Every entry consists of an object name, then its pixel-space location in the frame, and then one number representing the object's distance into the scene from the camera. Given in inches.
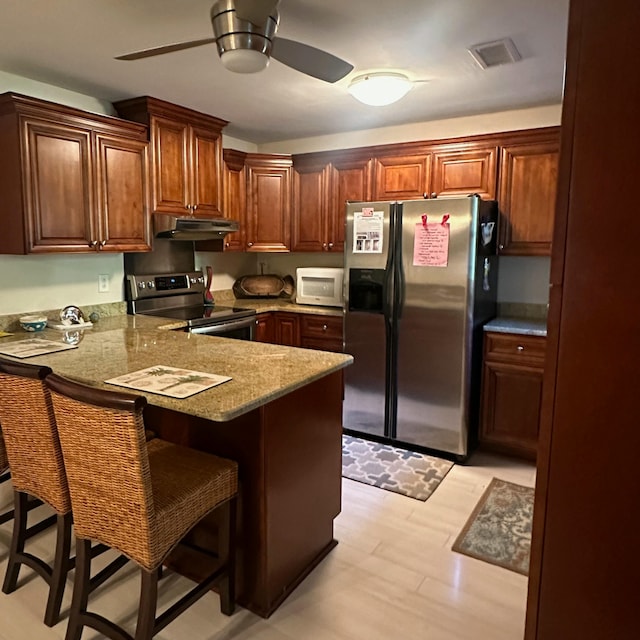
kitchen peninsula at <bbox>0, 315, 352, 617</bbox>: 70.9
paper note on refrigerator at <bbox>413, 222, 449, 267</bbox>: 123.6
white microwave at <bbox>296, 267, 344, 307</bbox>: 160.1
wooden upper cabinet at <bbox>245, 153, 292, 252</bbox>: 167.3
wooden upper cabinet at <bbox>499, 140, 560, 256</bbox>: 127.0
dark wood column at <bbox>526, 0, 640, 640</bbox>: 38.8
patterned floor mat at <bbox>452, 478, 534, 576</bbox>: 89.7
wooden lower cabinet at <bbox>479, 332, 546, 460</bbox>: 124.6
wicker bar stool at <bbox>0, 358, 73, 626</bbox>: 67.0
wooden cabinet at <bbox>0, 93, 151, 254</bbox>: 105.3
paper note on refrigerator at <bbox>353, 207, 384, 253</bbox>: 133.2
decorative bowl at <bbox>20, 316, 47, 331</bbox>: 113.9
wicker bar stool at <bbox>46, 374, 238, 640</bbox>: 56.3
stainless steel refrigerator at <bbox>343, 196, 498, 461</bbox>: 123.3
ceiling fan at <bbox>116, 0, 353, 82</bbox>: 67.8
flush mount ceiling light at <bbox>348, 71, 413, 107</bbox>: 104.6
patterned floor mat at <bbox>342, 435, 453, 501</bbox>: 115.4
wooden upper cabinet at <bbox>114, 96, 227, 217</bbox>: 130.3
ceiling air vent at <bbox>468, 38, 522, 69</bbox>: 91.8
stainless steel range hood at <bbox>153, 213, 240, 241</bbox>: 132.0
